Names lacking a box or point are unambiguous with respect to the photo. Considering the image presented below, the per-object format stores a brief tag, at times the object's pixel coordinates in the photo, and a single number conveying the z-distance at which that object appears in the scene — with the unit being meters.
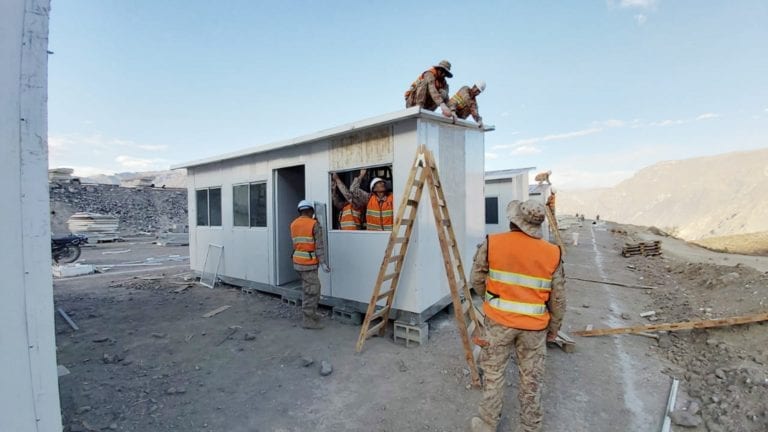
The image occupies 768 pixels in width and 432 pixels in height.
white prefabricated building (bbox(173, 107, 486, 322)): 5.07
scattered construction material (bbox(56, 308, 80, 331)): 5.81
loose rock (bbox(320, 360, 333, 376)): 4.21
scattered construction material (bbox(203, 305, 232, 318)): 6.44
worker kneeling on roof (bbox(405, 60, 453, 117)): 5.89
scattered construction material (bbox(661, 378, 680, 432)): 3.05
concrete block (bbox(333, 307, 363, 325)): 5.75
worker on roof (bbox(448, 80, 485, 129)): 6.09
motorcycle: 11.16
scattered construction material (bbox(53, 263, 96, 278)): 10.19
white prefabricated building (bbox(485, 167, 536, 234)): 10.53
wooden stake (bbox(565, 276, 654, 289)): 7.93
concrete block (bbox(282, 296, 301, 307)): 6.75
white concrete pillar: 1.90
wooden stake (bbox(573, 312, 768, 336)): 4.32
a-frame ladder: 3.96
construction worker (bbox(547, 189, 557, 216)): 13.20
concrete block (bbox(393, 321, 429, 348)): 4.91
